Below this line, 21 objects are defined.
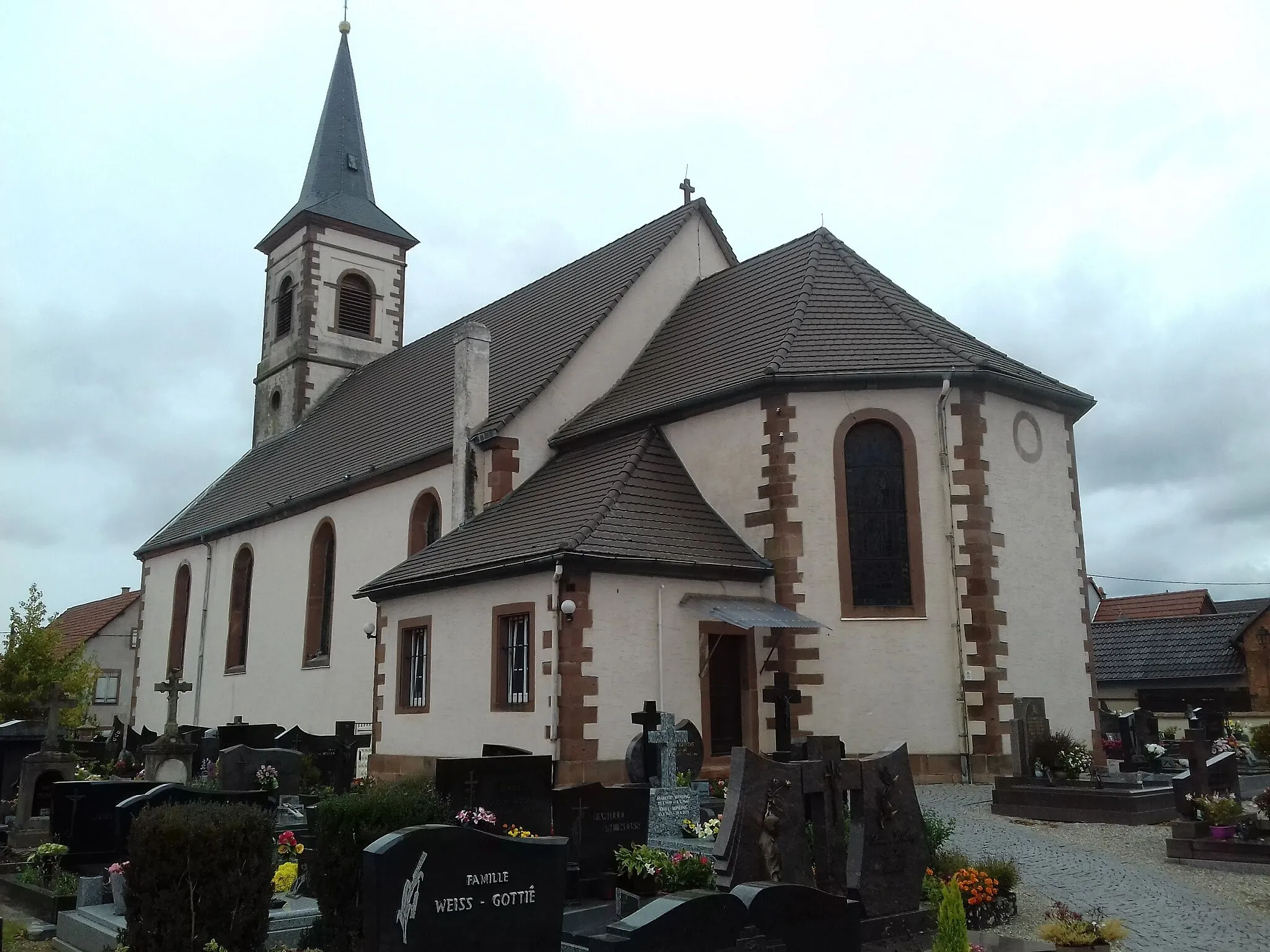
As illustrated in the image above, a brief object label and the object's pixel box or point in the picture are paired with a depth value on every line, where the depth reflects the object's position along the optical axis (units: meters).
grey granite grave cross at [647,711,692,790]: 11.32
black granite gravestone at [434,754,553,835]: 9.52
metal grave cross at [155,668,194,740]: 17.17
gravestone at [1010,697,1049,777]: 14.07
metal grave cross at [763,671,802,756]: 13.38
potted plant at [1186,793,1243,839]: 10.46
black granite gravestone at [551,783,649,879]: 9.74
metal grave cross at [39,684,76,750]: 13.46
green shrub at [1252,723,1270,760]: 17.14
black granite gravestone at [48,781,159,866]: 10.57
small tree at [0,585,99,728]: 26.55
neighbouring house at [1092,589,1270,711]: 28.20
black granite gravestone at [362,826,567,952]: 5.72
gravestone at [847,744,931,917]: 7.89
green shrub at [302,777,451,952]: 7.55
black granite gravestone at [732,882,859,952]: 6.26
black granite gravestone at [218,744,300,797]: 14.42
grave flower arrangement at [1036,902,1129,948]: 7.06
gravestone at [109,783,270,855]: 10.00
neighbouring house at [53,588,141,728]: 39.78
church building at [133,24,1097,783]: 15.51
